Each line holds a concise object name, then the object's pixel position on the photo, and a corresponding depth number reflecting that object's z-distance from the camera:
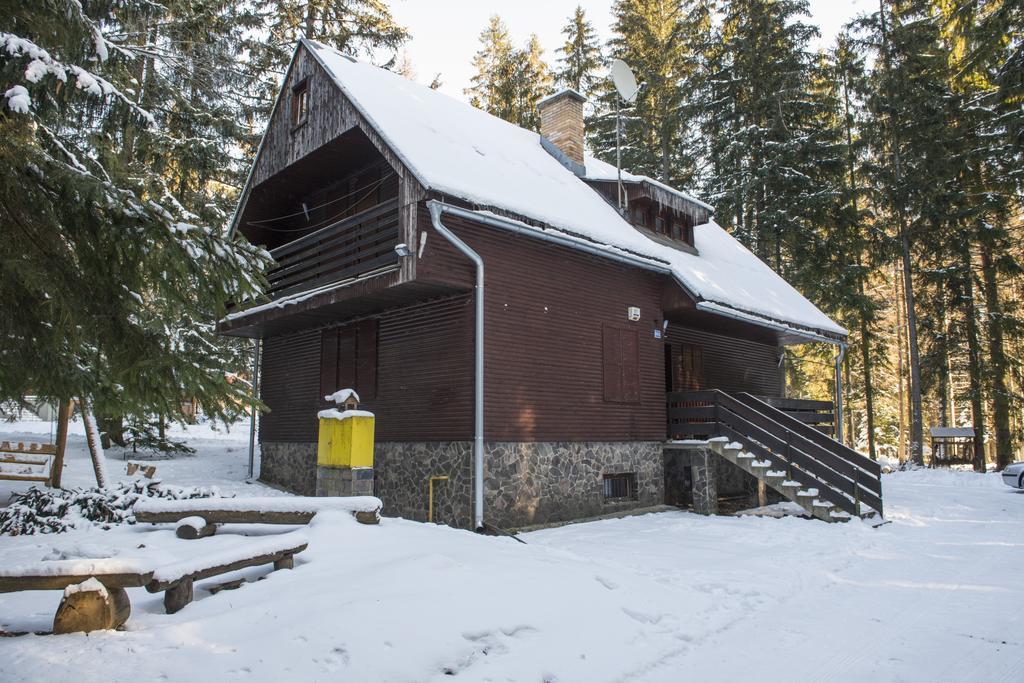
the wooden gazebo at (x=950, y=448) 26.56
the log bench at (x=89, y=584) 4.53
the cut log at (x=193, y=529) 7.19
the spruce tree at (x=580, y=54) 32.66
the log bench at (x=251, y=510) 7.10
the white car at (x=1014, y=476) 18.67
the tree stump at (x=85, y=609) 4.52
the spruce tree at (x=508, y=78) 32.22
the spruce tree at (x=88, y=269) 4.84
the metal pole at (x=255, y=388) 17.22
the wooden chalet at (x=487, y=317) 11.42
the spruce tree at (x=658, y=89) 30.39
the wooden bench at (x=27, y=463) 12.92
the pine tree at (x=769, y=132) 26.22
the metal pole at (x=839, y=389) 18.98
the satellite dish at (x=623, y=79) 16.95
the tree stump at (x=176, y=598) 5.16
